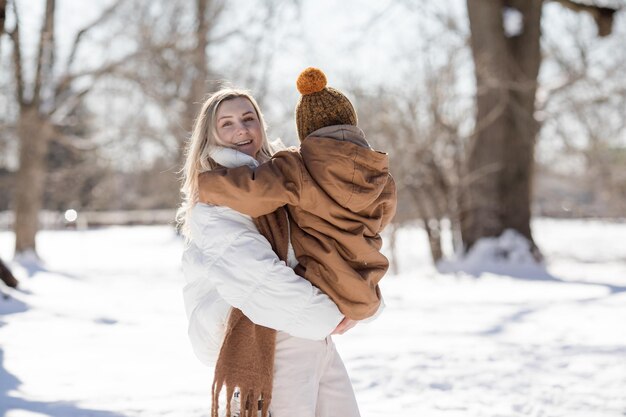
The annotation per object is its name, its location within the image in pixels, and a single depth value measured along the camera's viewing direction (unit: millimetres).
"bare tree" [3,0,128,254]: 12094
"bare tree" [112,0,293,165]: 12133
